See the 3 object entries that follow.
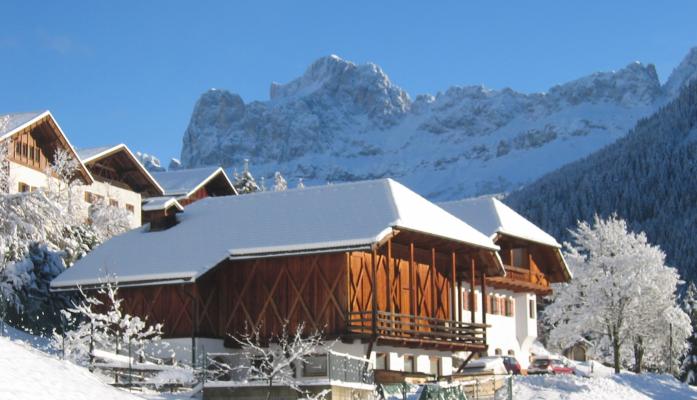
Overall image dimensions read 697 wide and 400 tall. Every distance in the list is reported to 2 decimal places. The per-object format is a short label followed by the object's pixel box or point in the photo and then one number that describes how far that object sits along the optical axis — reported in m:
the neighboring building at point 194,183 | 79.00
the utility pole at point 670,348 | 73.35
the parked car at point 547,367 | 58.25
